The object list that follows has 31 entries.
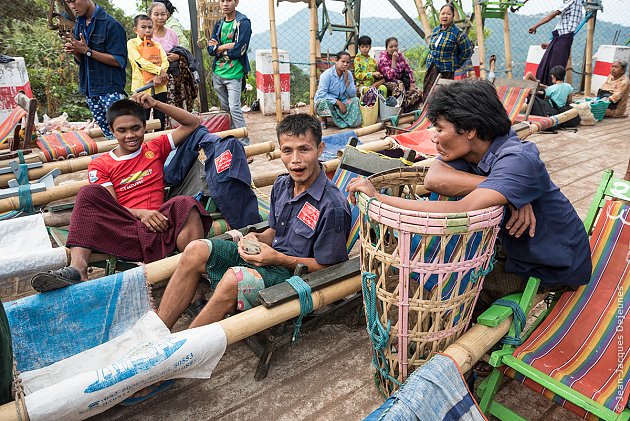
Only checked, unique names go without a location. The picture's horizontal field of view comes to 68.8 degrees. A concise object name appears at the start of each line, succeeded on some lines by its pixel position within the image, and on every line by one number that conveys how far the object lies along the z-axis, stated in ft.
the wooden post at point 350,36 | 27.60
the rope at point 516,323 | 5.82
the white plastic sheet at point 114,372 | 4.83
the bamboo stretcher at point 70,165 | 10.99
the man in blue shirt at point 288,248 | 6.91
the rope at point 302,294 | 6.48
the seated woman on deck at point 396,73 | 24.77
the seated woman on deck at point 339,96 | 22.65
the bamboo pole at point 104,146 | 11.83
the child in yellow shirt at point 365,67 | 24.86
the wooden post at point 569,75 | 28.86
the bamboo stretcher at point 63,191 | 9.58
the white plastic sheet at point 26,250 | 7.54
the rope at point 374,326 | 5.77
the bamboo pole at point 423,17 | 26.23
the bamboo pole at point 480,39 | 25.02
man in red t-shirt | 7.96
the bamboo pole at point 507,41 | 28.35
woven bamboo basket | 5.00
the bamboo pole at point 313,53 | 21.99
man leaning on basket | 5.27
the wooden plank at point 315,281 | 6.33
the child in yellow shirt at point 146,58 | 16.06
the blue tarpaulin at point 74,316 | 6.39
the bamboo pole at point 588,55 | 28.78
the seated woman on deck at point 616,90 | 25.12
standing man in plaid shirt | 25.20
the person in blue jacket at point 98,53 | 13.32
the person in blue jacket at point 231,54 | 18.15
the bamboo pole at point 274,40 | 21.36
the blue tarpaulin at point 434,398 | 4.27
